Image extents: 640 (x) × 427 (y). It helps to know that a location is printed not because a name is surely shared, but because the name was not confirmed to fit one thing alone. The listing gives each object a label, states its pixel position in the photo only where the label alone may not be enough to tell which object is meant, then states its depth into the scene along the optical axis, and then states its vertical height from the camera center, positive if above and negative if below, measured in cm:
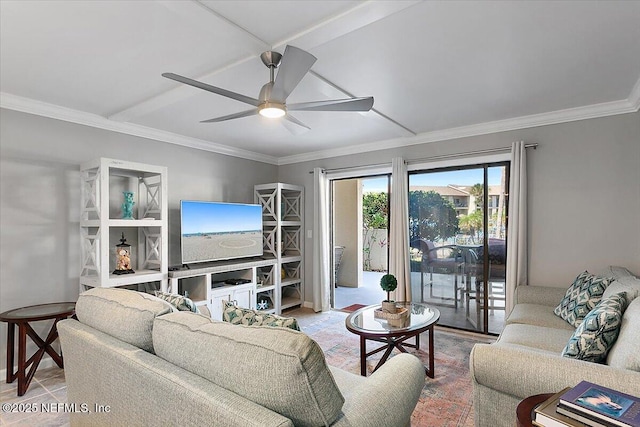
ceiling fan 171 +68
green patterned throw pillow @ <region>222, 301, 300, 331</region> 149 -51
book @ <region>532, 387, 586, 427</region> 114 -72
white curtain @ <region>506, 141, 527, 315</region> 348 -13
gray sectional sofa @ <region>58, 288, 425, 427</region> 103 -60
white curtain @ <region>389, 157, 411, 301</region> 419 -27
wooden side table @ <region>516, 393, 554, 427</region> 124 -78
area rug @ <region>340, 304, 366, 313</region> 514 -155
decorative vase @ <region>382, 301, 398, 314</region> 291 -84
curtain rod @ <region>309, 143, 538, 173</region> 361 +62
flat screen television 388 -25
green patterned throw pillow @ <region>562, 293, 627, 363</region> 174 -68
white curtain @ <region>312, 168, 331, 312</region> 495 -47
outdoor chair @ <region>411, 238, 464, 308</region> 415 -65
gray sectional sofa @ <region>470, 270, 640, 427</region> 148 -74
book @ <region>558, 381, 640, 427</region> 109 -67
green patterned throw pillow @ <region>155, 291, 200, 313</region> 181 -50
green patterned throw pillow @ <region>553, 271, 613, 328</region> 259 -71
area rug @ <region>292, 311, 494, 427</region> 227 -140
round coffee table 259 -94
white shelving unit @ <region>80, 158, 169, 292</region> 302 -12
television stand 381 -90
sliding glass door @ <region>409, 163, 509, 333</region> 388 -40
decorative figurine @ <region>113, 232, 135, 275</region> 330 -47
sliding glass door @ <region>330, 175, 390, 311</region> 707 -64
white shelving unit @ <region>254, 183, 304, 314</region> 483 -44
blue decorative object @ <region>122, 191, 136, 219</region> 341 +5
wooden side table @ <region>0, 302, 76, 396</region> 260 -100
